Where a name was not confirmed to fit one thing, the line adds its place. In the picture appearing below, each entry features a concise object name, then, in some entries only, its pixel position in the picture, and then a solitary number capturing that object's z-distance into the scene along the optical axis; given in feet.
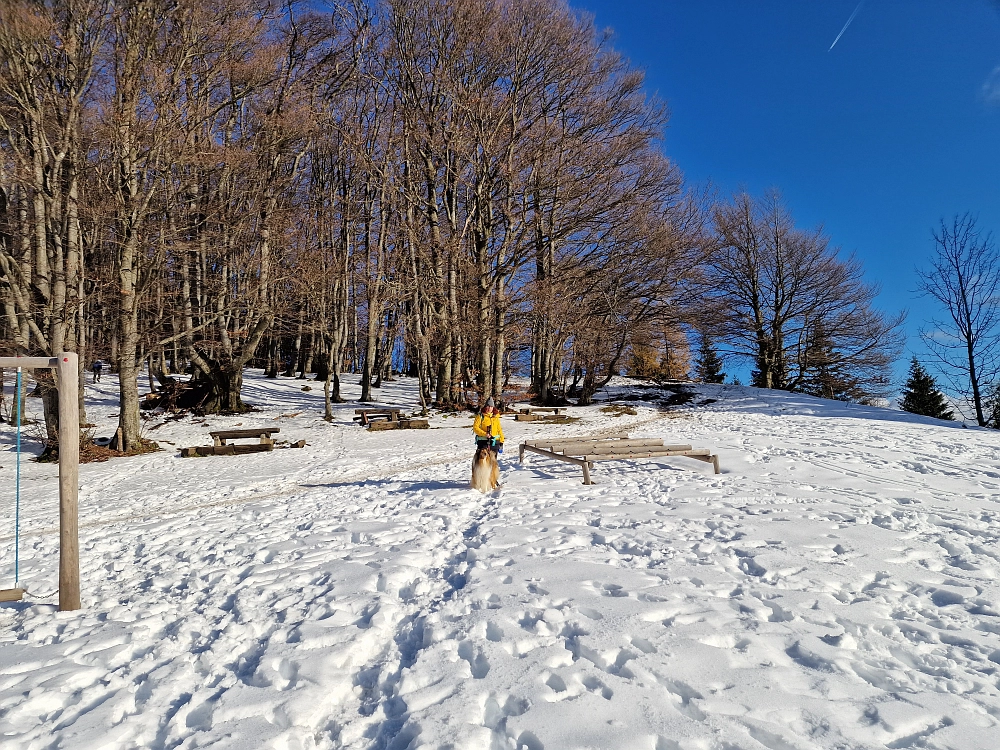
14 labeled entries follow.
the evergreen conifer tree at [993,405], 64.75
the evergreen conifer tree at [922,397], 96.58
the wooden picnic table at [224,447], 45.27
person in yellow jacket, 26.89
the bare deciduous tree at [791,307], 94.02
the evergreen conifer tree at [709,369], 143.02
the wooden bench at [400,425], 57.06
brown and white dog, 27.20
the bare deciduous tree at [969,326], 61.98
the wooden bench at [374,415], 59.72
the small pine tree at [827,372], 95.25
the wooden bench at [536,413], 66.44
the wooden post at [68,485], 14.80
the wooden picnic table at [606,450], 30.60
